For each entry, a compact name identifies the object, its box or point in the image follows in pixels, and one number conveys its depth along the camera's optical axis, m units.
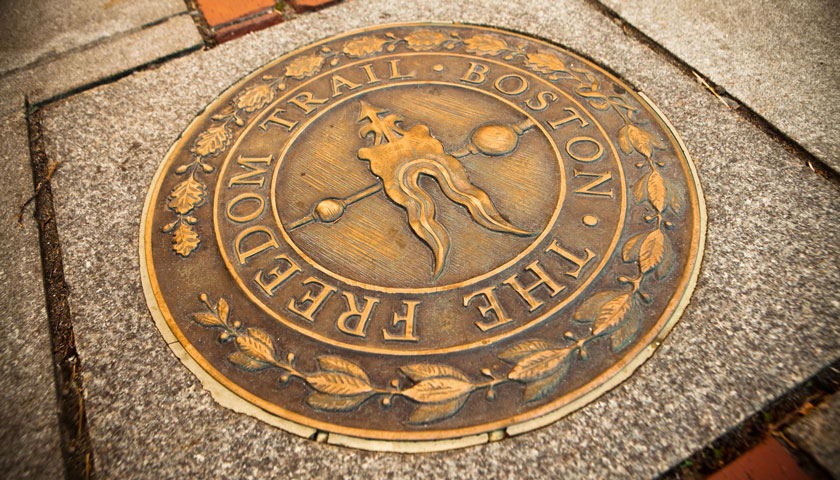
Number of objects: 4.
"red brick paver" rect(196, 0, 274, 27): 0.77
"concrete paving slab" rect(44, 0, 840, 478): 0.54
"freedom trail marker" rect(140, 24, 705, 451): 0.56
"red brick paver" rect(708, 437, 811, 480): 0.52
